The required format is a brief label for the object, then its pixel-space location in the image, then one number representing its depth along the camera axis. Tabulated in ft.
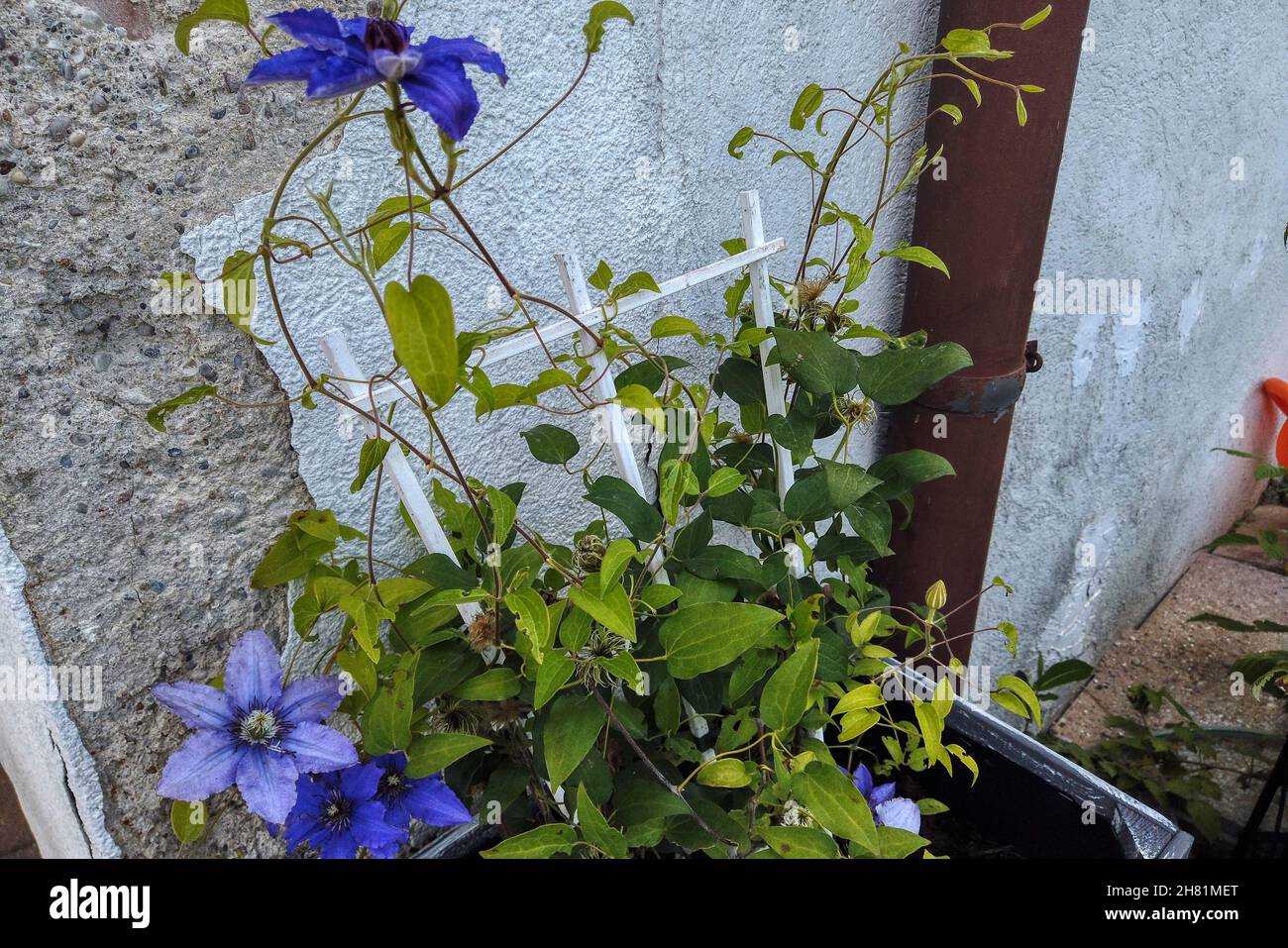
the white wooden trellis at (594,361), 2.51
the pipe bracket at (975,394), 4.34
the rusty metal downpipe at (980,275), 3.88
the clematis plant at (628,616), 2.42
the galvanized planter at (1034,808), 3.52
